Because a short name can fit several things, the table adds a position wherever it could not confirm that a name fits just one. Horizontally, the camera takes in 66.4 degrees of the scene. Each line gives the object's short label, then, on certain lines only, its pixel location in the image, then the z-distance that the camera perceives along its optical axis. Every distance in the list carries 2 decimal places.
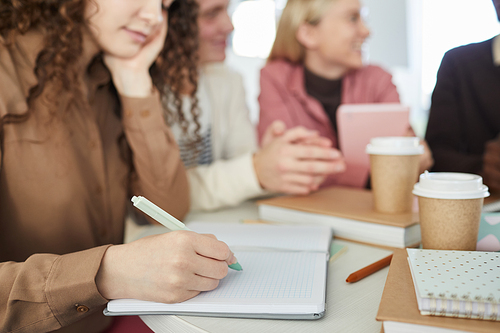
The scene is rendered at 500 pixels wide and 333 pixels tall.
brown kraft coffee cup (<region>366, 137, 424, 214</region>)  0.69
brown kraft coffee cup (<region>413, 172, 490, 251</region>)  0.52
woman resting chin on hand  0.48
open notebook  0.44
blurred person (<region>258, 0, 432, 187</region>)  1.58
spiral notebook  0.36
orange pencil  0.53
